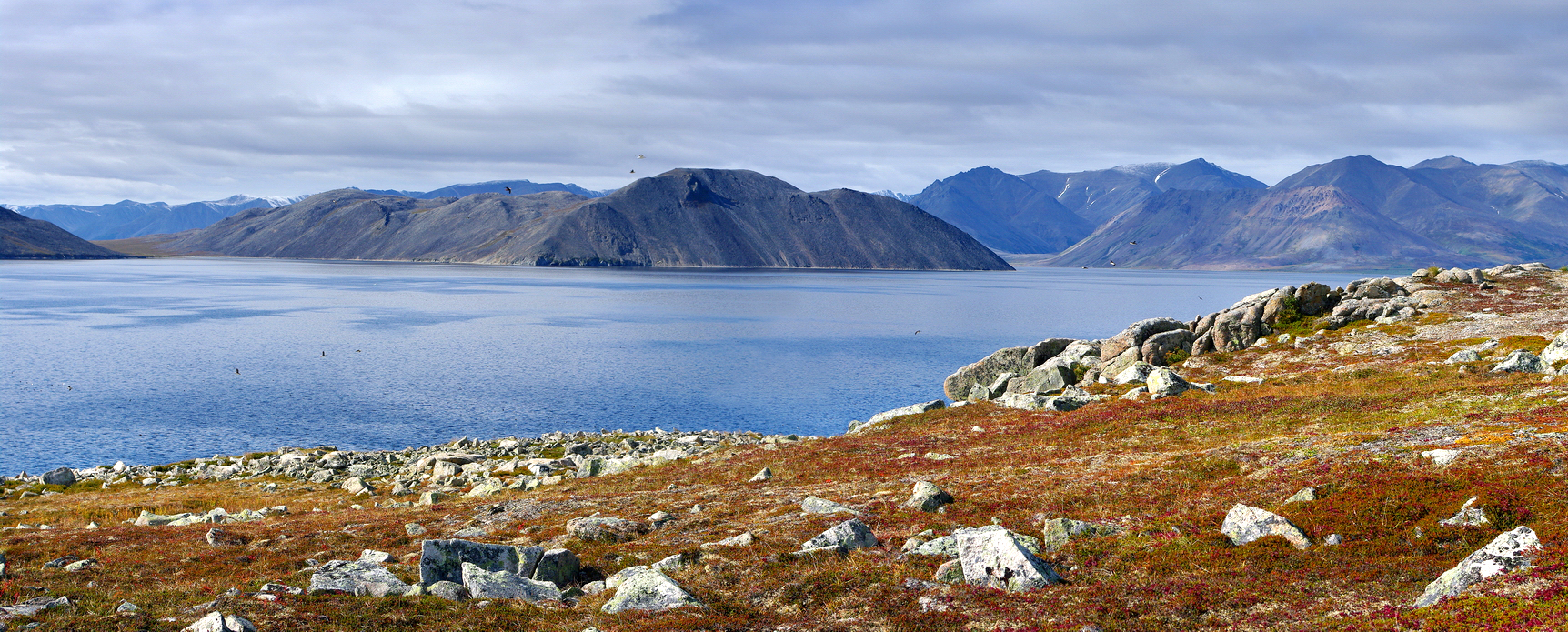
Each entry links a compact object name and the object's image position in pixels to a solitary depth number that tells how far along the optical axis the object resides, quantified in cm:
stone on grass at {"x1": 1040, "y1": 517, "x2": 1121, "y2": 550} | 1773
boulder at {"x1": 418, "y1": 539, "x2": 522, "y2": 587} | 1745
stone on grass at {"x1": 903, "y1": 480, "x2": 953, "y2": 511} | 2256
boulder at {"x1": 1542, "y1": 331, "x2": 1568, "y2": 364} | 3181
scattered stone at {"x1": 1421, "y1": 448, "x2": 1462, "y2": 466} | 1894
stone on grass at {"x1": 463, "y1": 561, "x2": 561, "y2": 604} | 1664
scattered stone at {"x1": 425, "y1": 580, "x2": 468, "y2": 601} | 1658
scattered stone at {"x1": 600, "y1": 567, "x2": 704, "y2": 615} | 1571
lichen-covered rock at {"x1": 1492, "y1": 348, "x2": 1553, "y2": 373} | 3219
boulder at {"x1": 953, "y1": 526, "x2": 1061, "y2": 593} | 1551
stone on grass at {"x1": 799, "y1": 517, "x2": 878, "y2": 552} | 1880
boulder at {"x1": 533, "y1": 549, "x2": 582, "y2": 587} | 1780
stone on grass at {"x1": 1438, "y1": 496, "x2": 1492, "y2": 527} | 1563
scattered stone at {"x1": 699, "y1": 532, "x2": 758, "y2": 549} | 1969
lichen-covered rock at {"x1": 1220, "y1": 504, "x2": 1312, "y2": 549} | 1638
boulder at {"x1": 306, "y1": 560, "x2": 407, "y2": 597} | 1688
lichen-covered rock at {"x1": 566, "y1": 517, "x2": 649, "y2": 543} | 2189
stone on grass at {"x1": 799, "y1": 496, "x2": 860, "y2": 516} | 2326
